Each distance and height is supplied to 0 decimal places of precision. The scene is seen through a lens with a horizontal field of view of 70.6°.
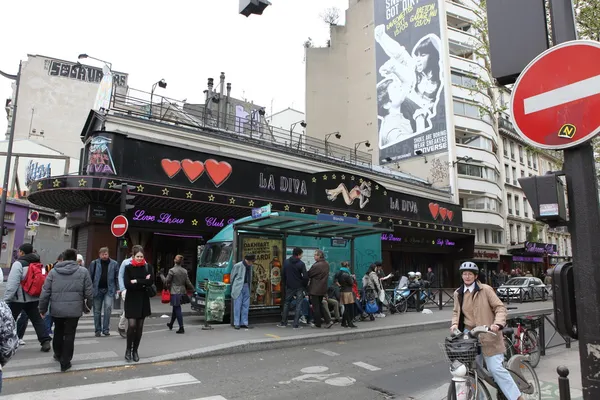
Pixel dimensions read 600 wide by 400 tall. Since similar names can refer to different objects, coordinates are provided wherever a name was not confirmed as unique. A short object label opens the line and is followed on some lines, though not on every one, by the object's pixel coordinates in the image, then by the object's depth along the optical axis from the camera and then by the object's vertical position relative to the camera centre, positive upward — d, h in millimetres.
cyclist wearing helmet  4582 -574
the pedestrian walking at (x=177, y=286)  9820 -525
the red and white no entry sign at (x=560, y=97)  3047 +1280
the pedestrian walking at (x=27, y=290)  7535 -478
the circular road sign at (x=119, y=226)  13055 +1155
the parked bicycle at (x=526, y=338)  7180 -1230
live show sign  15828 +3784
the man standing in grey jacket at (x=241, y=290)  10500 -635
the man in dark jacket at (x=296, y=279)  10711 -360
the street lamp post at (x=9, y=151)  17766 +4837
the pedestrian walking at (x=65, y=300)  6547 -574
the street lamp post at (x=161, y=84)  21438 +9174
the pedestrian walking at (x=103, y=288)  9555 -554
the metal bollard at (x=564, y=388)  3658 -1043
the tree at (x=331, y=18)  46562 +26989
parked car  22797 -1246
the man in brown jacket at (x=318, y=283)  10742 -465
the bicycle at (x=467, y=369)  4246 -1047
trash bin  10694 -952
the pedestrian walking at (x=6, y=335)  3416 -588
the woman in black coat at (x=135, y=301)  7164 -633
